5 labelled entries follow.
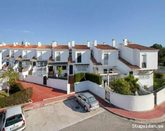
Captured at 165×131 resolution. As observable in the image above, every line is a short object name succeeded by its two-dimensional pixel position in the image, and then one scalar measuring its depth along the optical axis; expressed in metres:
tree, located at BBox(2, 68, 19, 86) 15.92
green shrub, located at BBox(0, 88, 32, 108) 12.58
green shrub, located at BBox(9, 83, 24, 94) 15.19
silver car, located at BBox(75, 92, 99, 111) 12.31
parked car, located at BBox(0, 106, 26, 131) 9.13
